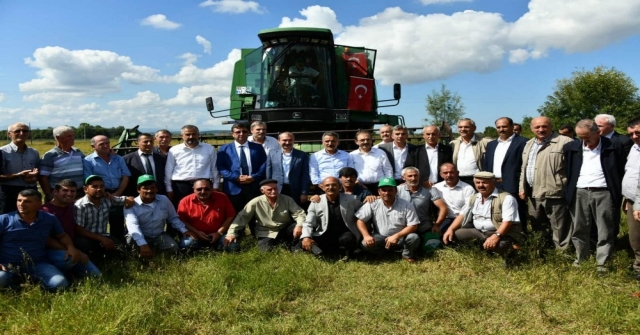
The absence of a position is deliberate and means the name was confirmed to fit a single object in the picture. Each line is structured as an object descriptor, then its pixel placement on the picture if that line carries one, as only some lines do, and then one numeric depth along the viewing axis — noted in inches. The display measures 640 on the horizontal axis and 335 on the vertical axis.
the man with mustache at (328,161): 239.8
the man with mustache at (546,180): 196.2
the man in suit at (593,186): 181.6
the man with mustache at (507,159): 213.3
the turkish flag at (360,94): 398.9
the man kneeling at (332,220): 217.9
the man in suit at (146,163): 235.9
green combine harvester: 348.2
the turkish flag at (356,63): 416.5
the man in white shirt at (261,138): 245.3
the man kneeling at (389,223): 211.5
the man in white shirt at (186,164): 235.6
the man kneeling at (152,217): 213.8
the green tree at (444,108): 1819.6
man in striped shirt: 208.4
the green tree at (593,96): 1705.2
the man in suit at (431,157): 242.4
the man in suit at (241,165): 239.9
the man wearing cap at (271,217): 225.3
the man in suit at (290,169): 242.1
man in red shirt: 224.7
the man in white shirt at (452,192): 222.4
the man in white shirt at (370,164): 241.3
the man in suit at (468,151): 235.0
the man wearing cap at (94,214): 201.9
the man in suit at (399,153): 247.9
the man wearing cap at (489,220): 194.4
